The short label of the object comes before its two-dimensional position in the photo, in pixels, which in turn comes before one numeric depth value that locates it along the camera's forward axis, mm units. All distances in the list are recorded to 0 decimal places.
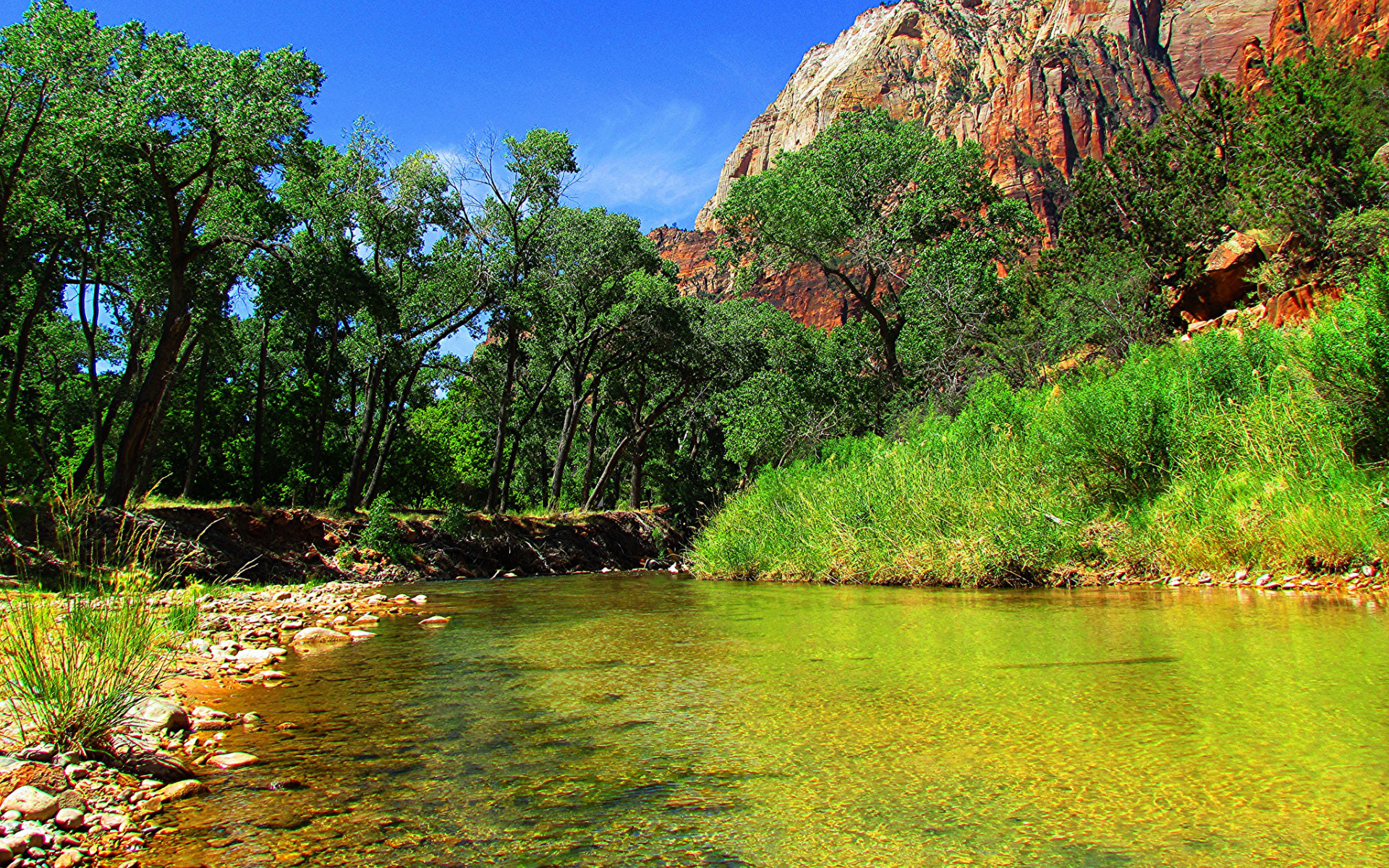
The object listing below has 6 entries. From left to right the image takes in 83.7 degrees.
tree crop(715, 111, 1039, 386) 25391
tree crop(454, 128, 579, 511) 25844
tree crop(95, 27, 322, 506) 13961
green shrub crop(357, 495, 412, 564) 19734
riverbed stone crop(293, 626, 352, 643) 7012
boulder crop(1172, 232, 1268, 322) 21406
